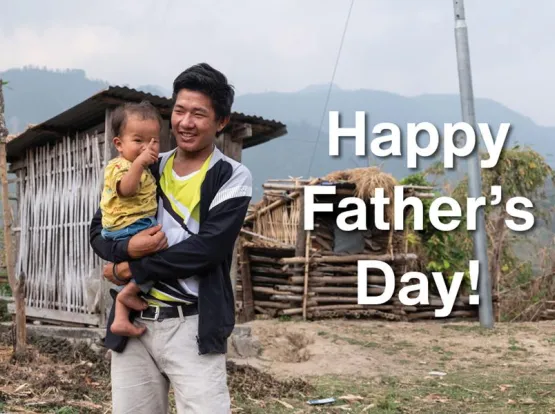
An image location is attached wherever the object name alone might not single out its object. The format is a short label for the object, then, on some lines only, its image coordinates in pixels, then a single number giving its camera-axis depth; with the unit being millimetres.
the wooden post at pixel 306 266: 12695
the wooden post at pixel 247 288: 13977
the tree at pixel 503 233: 14906
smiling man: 2320
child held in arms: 2375
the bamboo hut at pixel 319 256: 12773
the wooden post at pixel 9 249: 6352
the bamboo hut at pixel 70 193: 7531
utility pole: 11977
